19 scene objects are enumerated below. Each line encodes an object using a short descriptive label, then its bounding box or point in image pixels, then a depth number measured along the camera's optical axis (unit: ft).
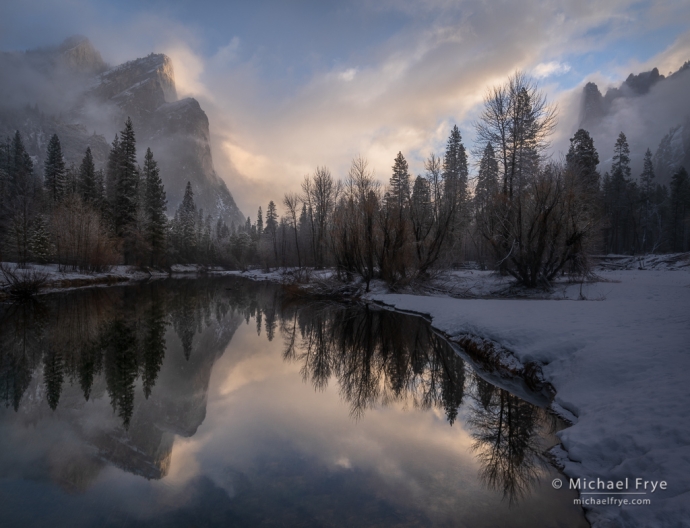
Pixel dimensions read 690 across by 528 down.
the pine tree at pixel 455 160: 139.23
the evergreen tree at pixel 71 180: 142.00
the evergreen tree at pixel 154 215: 141.79
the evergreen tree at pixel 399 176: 153.89
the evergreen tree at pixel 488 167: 68.93
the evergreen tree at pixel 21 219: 95.04
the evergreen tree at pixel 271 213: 226.58
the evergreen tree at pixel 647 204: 159.84
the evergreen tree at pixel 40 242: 106.63
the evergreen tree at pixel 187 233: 203.51
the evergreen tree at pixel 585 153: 100.47
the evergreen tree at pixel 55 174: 140.67
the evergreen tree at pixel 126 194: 125.80
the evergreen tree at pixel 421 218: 75.87
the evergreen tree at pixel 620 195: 153.28
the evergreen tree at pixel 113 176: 129.72
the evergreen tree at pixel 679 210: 159.94
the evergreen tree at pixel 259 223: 310.78
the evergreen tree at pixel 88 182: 132.68
